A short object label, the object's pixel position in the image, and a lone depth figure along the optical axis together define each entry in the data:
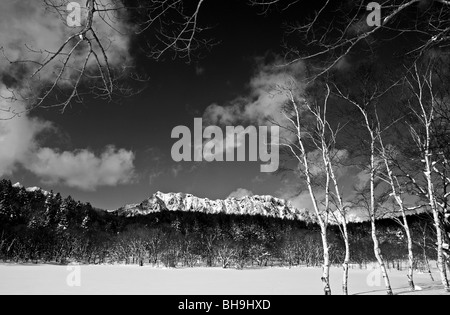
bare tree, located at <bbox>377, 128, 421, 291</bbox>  11.23
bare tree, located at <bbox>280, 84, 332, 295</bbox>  9.40
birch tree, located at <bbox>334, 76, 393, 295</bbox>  10.96
